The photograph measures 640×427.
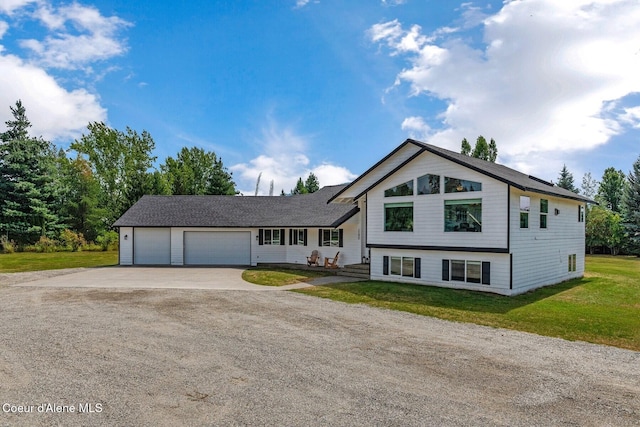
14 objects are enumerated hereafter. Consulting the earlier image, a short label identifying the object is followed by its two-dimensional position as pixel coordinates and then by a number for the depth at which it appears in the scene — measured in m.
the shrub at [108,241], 39.47
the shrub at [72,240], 38.56
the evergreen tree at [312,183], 72.19
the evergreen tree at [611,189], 54.10
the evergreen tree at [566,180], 50.69
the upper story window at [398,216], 17.80
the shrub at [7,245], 36.16
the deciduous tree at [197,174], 51.35
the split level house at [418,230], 15.46
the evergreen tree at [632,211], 38.66
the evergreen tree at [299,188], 72.95
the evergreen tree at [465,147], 45.50
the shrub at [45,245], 37.41
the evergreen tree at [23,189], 39.41
